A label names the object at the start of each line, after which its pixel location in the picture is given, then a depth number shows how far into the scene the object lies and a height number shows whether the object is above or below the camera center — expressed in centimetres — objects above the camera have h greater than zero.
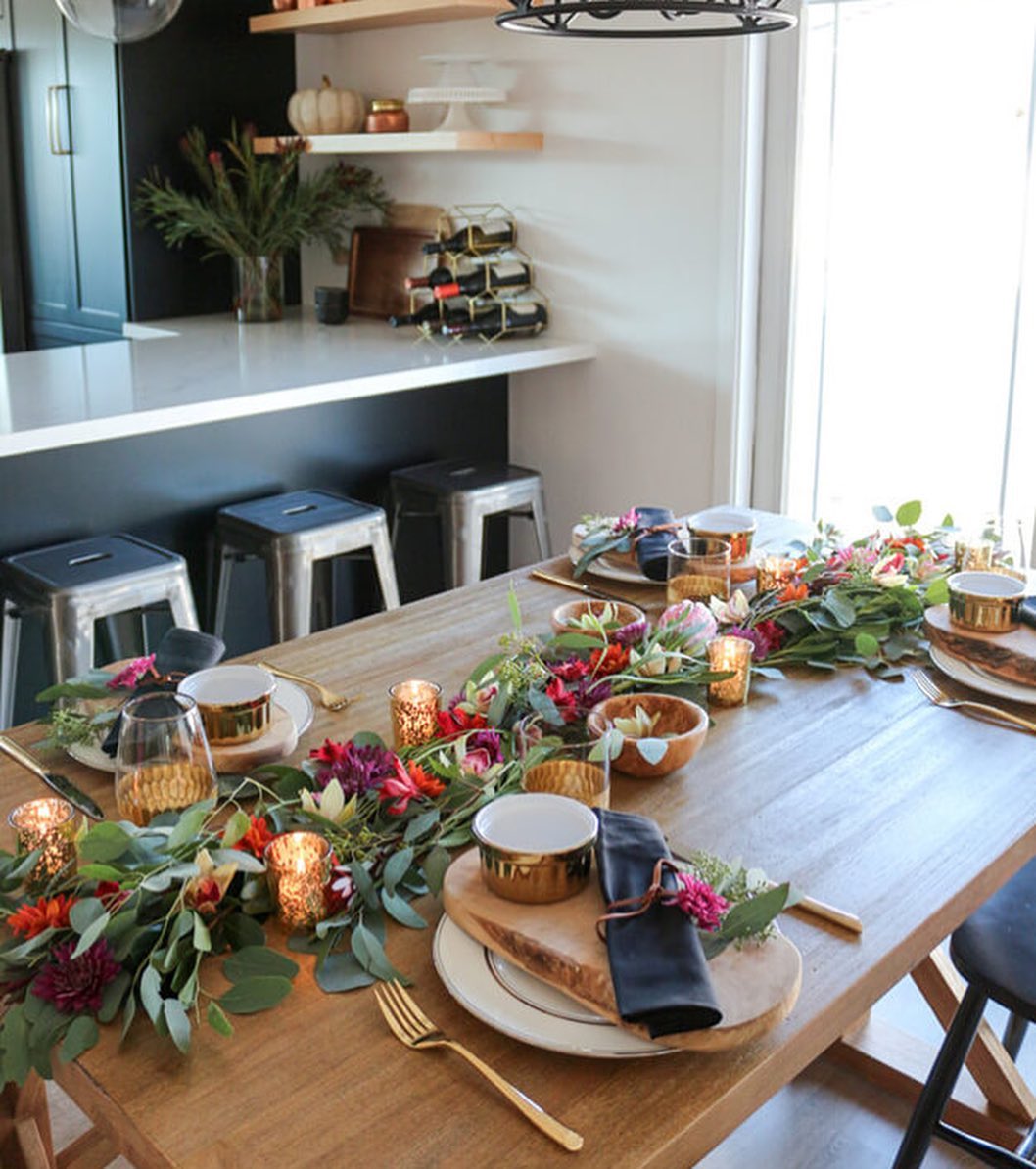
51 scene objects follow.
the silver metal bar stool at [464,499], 357 -69
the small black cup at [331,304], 414 -20
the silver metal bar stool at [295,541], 318 -71
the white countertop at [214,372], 294 -33
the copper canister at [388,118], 400 +34
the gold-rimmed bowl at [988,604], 179 -47
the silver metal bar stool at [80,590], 279 -72
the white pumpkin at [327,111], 410 +38
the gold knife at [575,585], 212 -54
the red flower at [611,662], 170 -52
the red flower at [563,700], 158 -53
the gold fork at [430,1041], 96 -61
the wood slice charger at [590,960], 104 -57
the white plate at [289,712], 152 -56
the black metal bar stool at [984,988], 159 -85
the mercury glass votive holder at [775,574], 201 -49
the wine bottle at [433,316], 389 -22
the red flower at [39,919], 114 -56
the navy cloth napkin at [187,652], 172 -52
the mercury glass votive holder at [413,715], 153 -53
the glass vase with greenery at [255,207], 408 +9
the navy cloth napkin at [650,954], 101 -55
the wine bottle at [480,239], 387 +0
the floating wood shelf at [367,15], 363 +61
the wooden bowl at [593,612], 185 -51
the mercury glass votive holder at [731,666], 170 -52
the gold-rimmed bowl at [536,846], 116 -52
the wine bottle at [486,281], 387 -12
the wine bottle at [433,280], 381 -12
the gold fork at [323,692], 169 -56
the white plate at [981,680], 171 -56
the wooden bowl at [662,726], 148 -54
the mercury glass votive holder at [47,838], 125 -55
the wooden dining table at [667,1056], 98 -62
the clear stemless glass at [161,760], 128 -49
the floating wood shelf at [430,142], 370 +26
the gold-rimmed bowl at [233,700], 150 -51
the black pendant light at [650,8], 146 +26
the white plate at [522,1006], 103 -60
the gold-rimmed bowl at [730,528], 214 -46
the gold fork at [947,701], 167 -58
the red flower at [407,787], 137 -55
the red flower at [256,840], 126 -55
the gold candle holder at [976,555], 202 -46
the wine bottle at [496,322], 387 -24
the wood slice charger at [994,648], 174 -52
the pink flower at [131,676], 161 -51
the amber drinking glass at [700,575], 195 -47
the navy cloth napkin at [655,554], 211 -48
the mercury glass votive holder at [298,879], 120 -56
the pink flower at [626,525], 220 -46
